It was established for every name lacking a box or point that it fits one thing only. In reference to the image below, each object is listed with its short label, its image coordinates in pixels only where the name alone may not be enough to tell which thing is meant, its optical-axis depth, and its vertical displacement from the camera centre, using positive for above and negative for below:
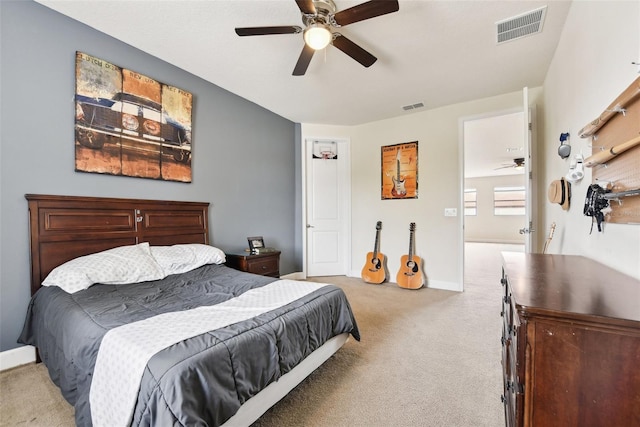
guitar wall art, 4.22 +0.66
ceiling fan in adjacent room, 6.75 +1.28
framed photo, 3.51 -0.39
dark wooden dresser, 0.61 -0.35
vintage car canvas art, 2.31 +0.85
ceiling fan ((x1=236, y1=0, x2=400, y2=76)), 1.75 +1.32
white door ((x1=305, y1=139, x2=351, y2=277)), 4.71 +0.13
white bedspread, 1.06 -0.57
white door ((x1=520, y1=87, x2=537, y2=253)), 2.45 +0.28
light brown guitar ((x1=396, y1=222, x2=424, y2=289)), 3.97 -0.87
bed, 1.06 -0.57
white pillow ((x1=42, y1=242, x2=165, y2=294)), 1.90 -0.42
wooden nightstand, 3.12 -0.60
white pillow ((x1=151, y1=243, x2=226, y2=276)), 2.42 -0.41
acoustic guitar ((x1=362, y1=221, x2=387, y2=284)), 4.28 -0.86
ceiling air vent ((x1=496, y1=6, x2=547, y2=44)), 2.12 +1.53
